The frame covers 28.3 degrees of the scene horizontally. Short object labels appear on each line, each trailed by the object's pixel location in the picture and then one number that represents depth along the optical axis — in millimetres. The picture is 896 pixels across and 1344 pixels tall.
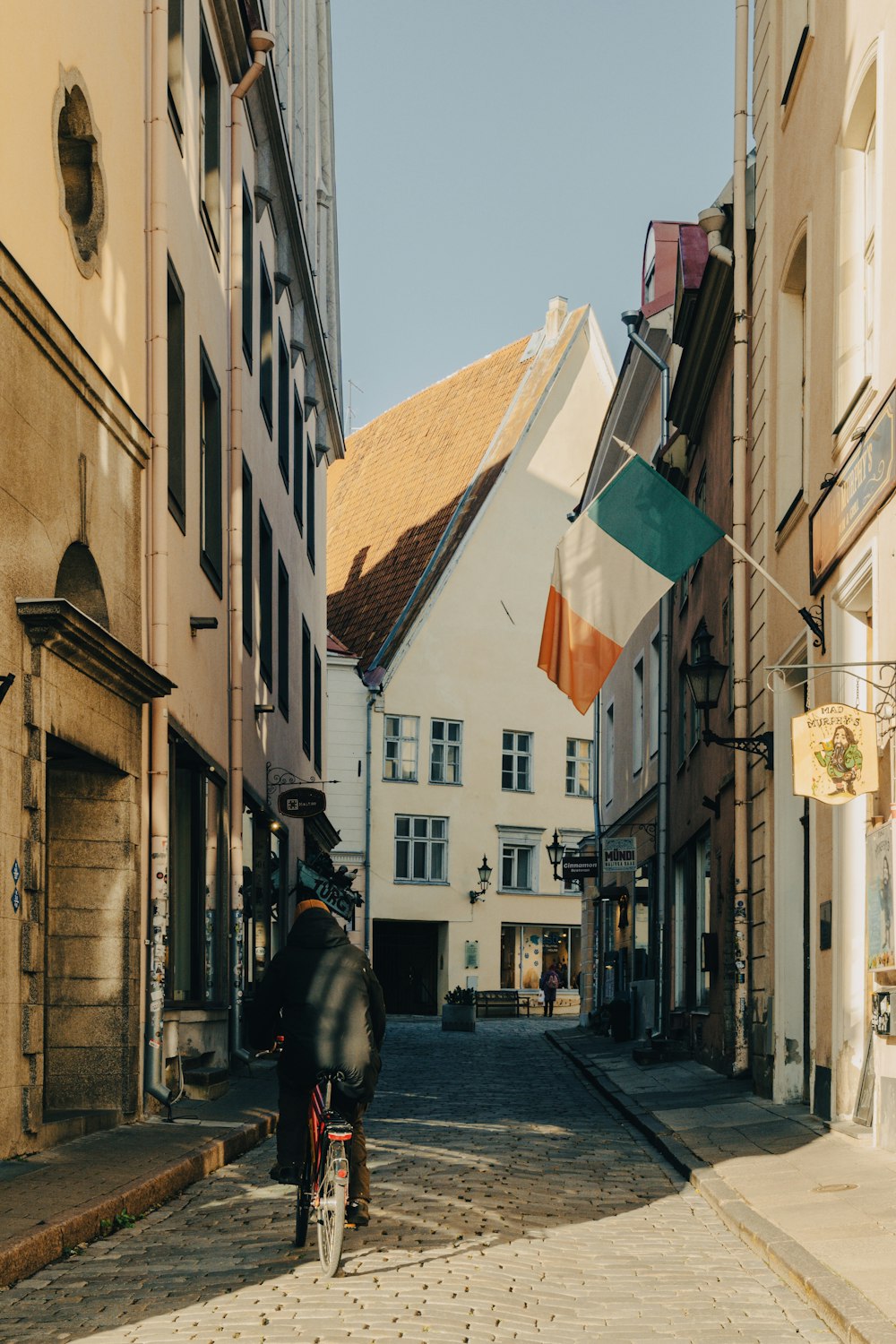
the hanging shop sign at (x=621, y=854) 24969
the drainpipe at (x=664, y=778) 25156
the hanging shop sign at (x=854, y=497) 10711
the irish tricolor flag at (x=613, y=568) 14406
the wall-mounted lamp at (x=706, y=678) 16922
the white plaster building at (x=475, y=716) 45219
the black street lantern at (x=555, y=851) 34406
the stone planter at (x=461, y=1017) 34594
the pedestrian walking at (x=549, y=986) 43906
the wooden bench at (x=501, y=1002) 43188
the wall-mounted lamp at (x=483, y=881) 45156
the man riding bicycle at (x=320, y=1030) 7836
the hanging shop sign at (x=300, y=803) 23609
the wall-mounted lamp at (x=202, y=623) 16359
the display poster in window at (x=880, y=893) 10305
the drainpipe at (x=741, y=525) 16984
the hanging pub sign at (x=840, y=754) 10438
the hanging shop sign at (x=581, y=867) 32812
